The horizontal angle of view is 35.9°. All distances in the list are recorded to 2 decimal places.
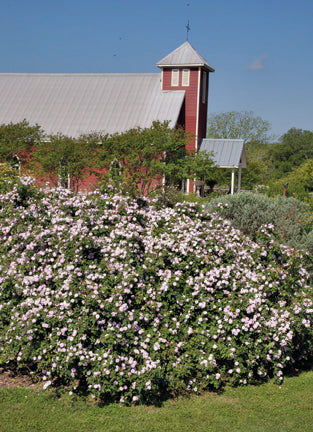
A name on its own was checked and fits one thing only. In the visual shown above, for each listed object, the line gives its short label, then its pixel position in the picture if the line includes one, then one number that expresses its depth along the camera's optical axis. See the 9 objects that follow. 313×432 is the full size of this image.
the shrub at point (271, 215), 8.55
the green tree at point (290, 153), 71.12
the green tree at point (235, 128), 59.62
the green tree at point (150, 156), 22.55
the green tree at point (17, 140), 25.84
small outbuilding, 27.83
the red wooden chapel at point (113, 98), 28.45
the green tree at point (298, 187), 22.40
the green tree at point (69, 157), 22.97
